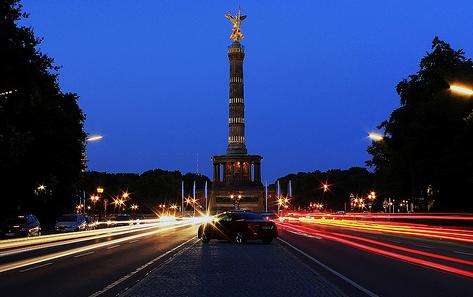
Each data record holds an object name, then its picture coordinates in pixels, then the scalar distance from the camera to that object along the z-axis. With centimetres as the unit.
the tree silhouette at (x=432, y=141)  6253
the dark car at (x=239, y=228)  3522
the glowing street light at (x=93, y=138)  4903
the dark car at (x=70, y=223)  5555
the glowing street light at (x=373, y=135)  5710
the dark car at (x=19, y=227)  4350
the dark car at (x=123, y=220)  7956
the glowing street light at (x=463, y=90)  3302
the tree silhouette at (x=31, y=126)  3878
